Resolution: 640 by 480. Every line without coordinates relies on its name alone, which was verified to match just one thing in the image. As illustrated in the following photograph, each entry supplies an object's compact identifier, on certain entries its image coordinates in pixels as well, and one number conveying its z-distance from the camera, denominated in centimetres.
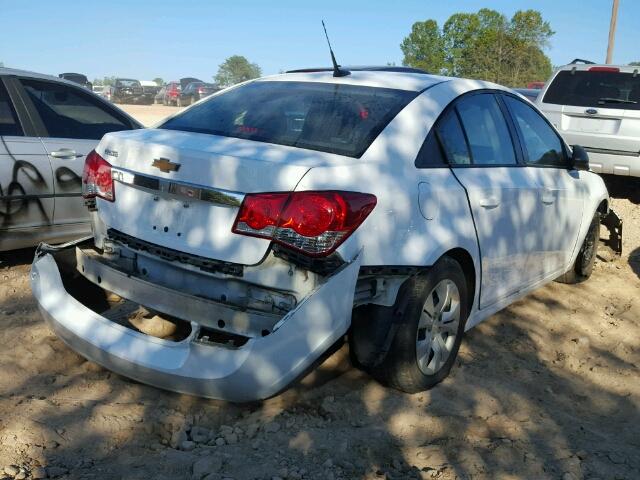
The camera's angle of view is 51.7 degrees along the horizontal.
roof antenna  390
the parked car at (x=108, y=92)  4222
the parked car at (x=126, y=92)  4125
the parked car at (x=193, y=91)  3719
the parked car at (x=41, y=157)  481
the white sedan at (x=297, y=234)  278
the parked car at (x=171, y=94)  3984
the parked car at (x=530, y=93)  1245
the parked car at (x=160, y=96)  4256
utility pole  2452
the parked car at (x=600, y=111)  845
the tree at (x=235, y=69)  10568
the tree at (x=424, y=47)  6319
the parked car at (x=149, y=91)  4248
